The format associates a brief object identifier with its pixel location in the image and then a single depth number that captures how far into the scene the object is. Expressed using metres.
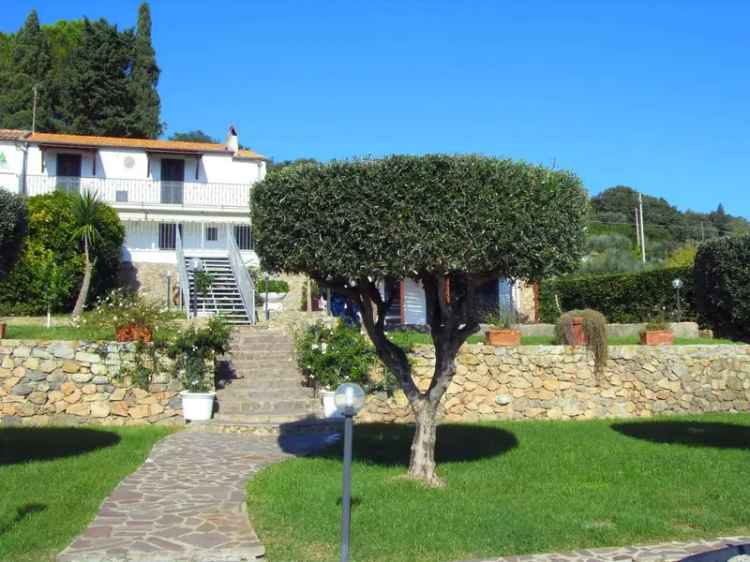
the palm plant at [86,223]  22.48
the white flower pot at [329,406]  13.07
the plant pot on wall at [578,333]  14.77
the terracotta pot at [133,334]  13.28
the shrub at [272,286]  23.73
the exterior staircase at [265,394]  12.41
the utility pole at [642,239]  42.94
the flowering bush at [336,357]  13.63
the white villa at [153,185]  27.06
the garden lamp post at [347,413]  5.22
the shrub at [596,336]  14.64
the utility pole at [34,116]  35.41
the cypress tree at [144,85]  41.06
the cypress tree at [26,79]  40.00
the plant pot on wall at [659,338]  15.38
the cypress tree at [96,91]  40.19
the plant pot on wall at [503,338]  14.54
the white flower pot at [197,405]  12.71
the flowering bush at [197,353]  13.01
